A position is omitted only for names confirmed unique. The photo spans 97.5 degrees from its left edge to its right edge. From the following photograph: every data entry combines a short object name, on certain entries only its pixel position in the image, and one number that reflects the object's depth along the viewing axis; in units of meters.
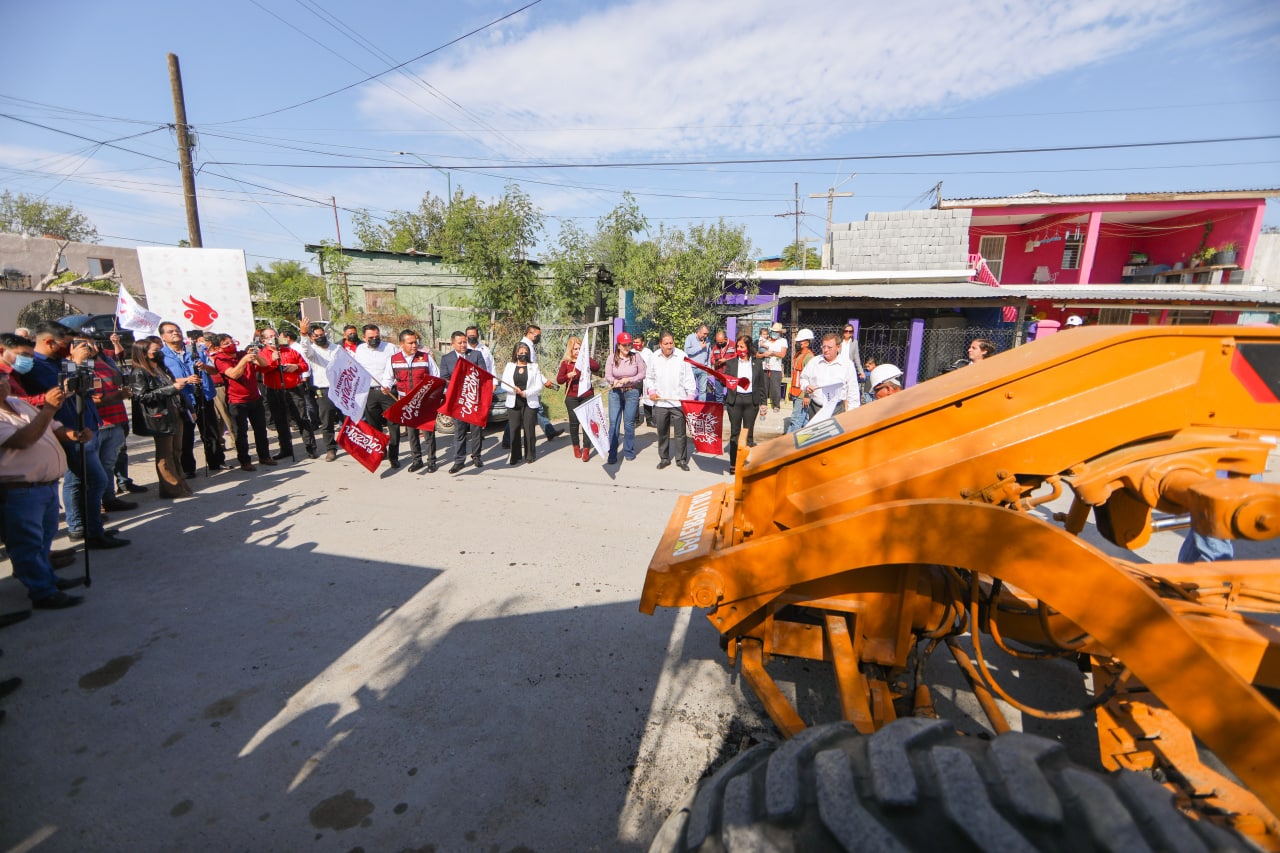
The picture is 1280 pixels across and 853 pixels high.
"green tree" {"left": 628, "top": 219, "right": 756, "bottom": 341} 14.94
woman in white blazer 7.69
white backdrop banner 9.29
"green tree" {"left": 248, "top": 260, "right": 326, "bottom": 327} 25.03
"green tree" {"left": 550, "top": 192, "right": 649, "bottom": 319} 16.02
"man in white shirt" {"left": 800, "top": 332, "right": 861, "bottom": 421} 6.88
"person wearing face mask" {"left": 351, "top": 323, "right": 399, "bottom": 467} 7.62
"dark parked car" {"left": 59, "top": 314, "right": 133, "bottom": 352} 13.71
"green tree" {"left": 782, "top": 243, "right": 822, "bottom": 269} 31.67
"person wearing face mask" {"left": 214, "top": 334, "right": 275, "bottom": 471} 7.27
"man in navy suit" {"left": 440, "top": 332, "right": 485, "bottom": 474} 7.56
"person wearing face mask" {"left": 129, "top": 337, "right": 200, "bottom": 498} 6.07
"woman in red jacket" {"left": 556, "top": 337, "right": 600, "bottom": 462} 8.03
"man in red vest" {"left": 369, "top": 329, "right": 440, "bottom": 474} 7.73
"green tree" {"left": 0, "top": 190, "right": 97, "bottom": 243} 32.38
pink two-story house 16.33
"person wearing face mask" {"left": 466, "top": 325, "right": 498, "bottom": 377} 8.10
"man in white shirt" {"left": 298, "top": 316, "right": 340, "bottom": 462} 8.21
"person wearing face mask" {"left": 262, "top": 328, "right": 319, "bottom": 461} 7.89
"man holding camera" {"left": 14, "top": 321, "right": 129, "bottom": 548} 4.73
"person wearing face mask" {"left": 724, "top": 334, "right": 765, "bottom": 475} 7.49
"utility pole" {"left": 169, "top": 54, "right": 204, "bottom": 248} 11.88
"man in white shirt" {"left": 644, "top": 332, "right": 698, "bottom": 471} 7.66
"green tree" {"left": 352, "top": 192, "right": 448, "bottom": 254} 33.41
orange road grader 1.20
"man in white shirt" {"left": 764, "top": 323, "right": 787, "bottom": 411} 10.63
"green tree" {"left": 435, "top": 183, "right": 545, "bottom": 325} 15.41
